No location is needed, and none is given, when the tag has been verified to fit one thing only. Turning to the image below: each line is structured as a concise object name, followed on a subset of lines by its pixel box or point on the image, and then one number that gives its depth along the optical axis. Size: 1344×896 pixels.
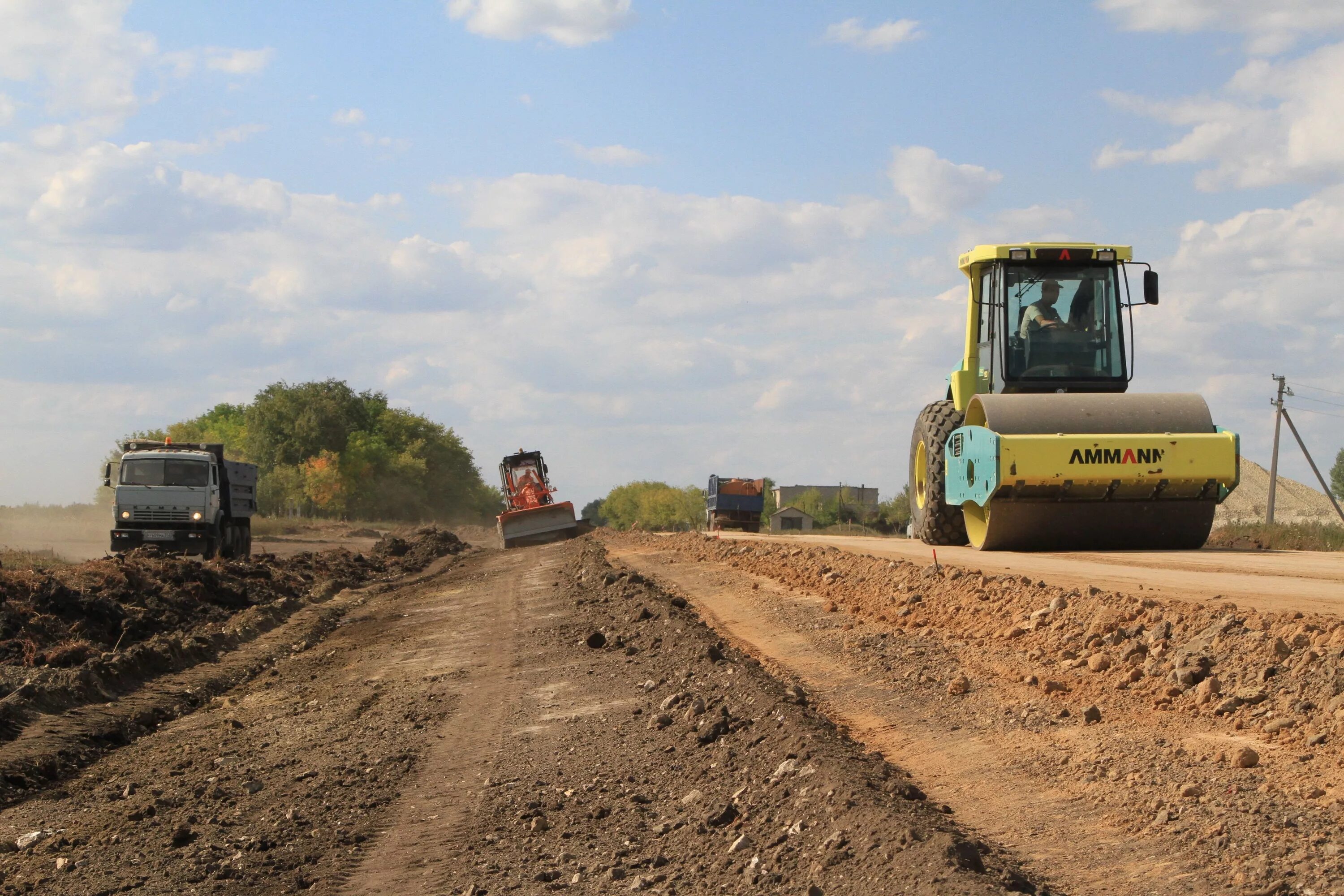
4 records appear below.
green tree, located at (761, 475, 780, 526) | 120.58
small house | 104.56
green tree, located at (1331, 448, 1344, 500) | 95.56
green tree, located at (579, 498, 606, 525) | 159.50
